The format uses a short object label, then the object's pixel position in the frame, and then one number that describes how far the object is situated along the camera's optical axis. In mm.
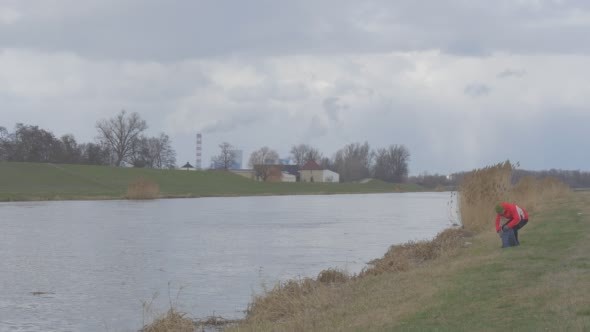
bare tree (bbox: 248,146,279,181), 189250
